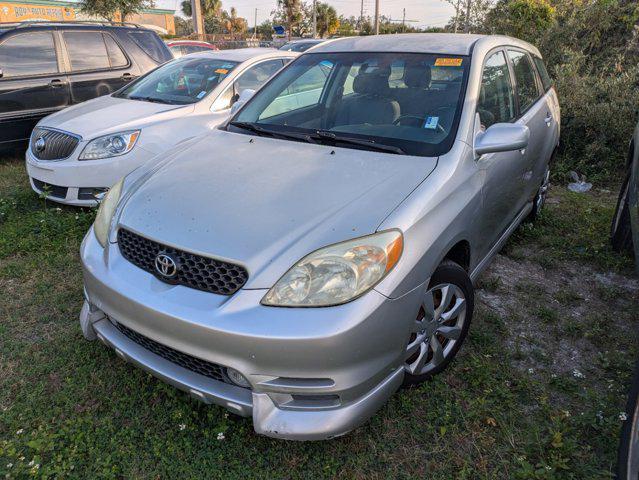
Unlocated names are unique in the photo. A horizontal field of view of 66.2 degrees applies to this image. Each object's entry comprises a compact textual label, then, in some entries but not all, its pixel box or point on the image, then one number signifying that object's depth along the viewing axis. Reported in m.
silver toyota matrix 1.91
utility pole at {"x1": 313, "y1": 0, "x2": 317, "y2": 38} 38.04
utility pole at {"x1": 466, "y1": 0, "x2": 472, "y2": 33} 12.68
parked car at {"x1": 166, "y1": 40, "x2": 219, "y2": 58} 13.55
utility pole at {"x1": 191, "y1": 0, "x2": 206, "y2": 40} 21.59
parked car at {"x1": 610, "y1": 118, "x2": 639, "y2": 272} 3.34
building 30.67
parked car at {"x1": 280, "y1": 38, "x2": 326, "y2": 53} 14.20
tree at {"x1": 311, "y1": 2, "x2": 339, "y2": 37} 50.22
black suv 6.04
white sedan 4.58
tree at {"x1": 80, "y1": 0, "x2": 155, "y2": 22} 16.72
